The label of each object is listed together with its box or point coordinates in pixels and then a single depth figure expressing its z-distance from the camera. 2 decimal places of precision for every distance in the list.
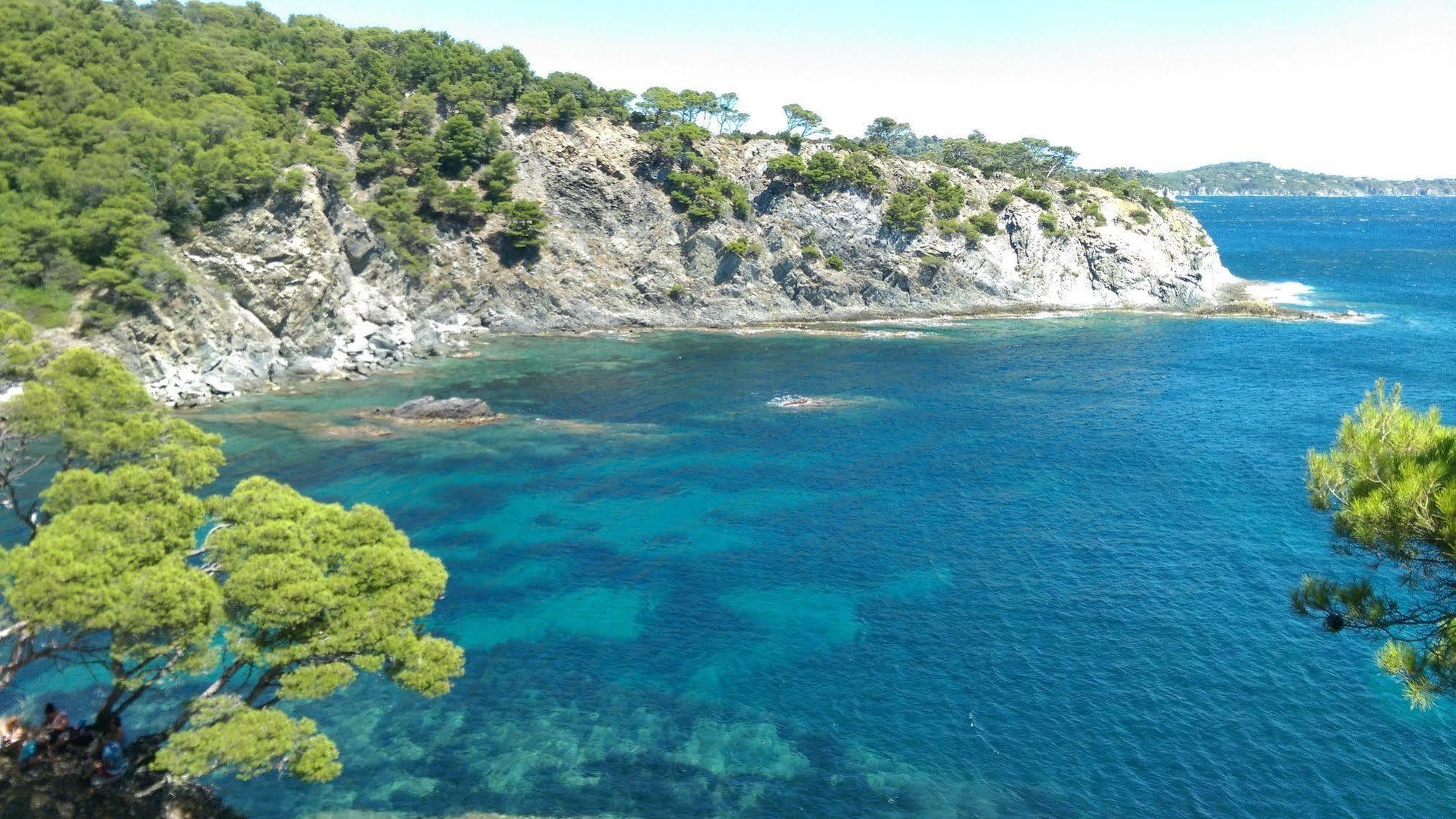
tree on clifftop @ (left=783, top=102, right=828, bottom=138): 143.50
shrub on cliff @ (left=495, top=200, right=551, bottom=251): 106.86
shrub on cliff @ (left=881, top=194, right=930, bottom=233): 122.75
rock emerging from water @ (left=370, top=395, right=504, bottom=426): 68.94
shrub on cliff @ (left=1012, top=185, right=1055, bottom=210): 133.38
